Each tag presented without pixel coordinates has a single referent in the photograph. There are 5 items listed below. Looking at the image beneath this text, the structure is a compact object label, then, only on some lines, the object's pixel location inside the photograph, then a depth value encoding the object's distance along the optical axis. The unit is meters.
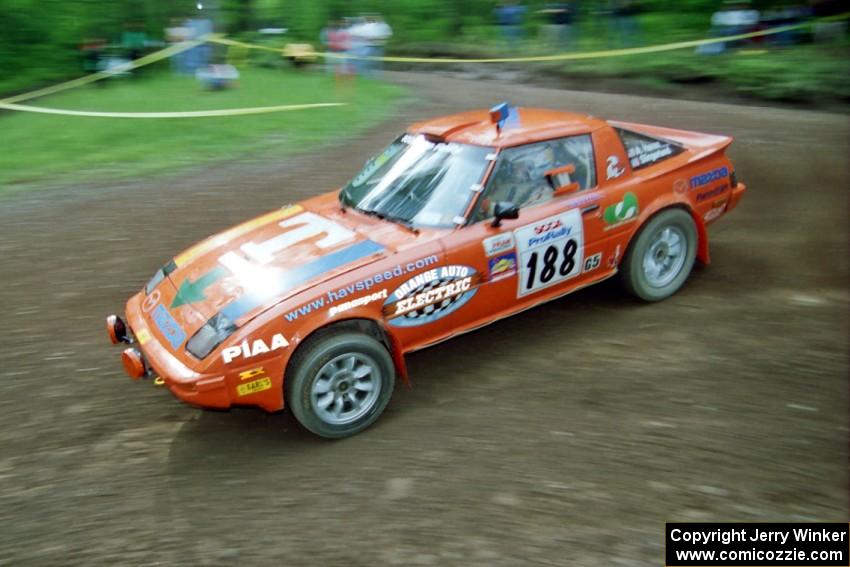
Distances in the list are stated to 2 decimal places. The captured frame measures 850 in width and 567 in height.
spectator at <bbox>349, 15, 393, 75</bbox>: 18.05
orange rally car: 4.20
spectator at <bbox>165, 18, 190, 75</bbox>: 17.84
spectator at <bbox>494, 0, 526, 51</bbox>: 20.62
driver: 4.96
